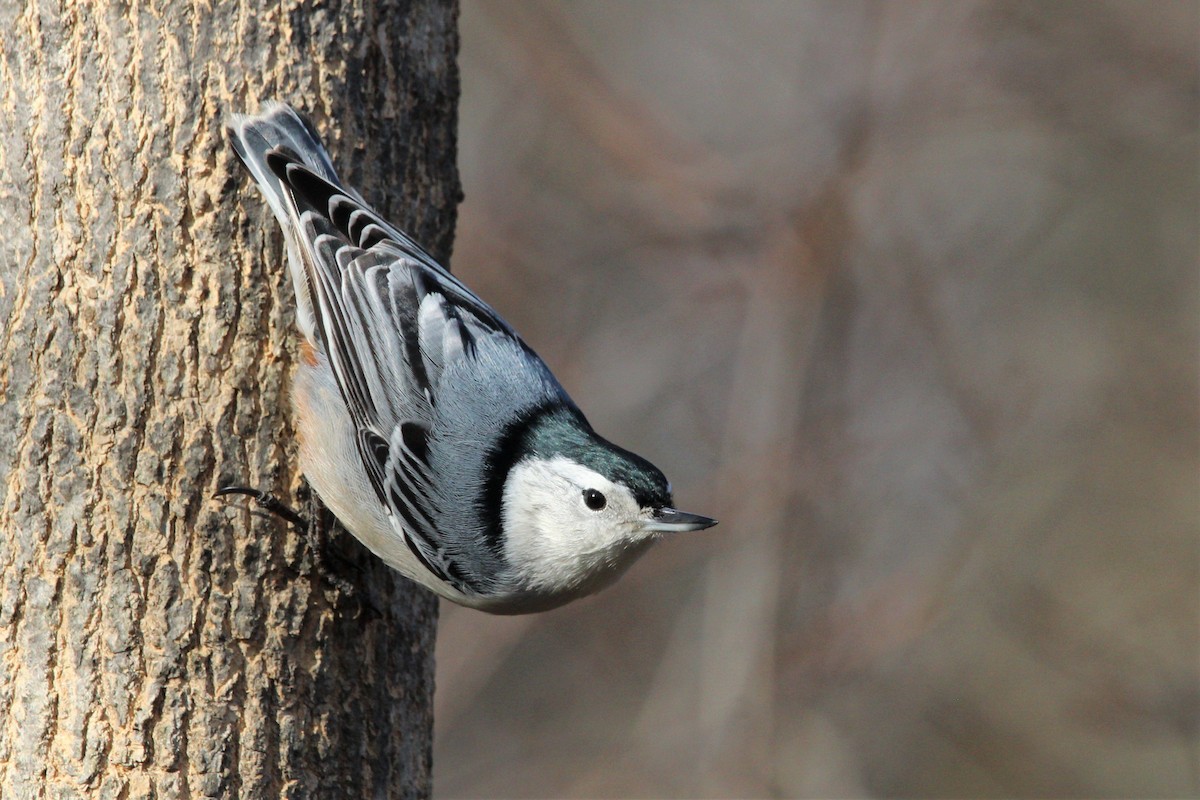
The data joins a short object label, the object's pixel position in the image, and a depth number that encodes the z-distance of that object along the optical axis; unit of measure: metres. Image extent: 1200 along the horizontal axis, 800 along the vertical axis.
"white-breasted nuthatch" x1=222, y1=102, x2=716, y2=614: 4.81
